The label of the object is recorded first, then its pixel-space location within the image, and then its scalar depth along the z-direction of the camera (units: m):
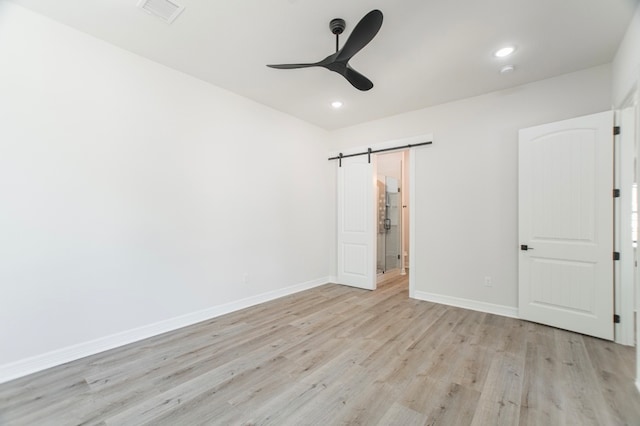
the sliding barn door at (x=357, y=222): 4.76
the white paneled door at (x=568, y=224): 2.80
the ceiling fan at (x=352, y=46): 1.84
